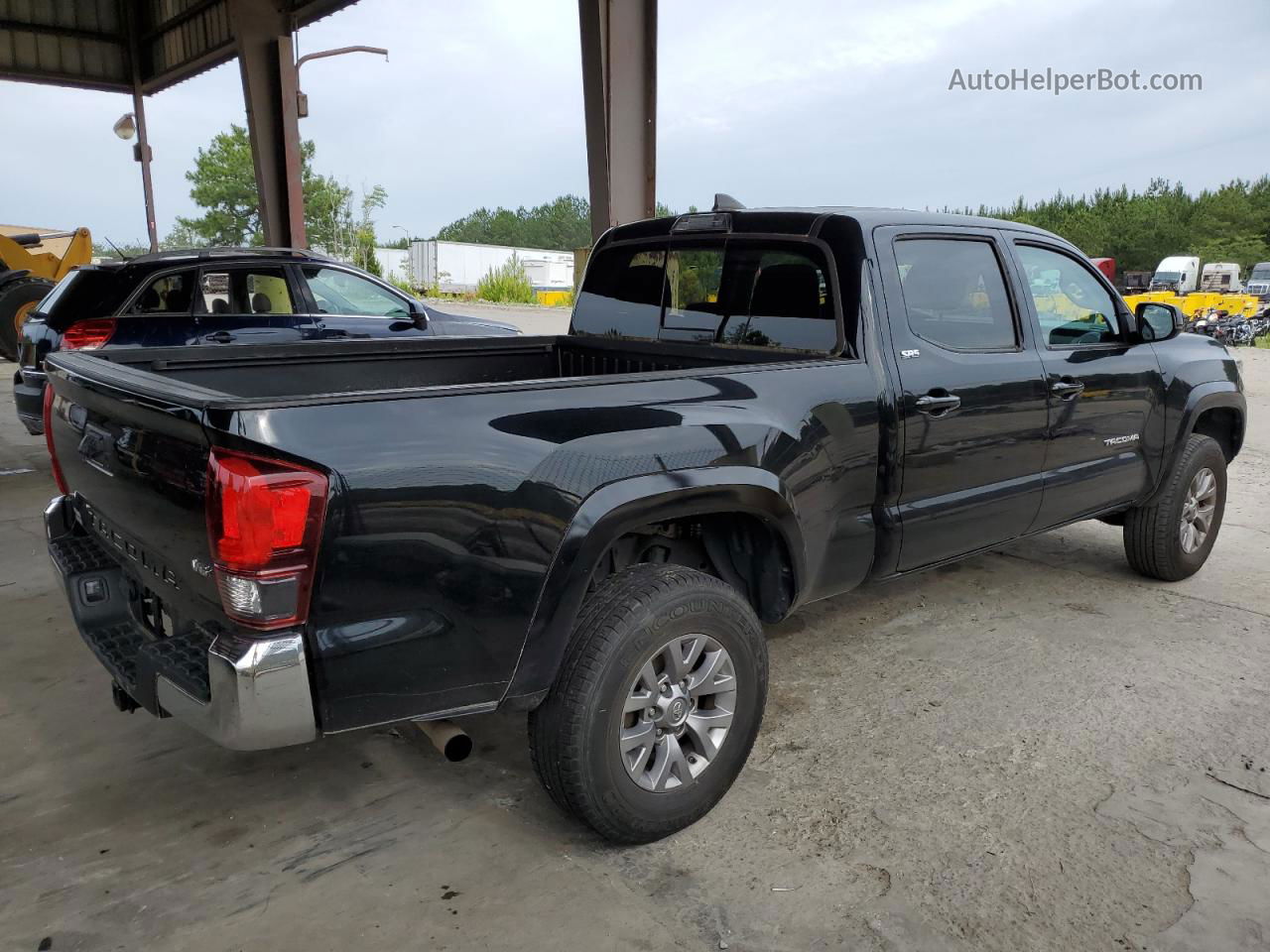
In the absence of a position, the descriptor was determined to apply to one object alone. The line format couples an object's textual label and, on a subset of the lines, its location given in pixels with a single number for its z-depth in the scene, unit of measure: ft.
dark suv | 22.88
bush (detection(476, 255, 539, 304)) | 104.88
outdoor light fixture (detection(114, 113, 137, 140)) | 64.23
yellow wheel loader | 37.27
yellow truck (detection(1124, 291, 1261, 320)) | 78.43
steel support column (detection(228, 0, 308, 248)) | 40.83
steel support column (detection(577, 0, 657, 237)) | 23.61
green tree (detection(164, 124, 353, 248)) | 232.32
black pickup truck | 6.99
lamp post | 64.49
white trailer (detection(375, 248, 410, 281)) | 187.36
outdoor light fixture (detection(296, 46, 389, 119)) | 50.26
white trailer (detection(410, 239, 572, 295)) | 181.16
